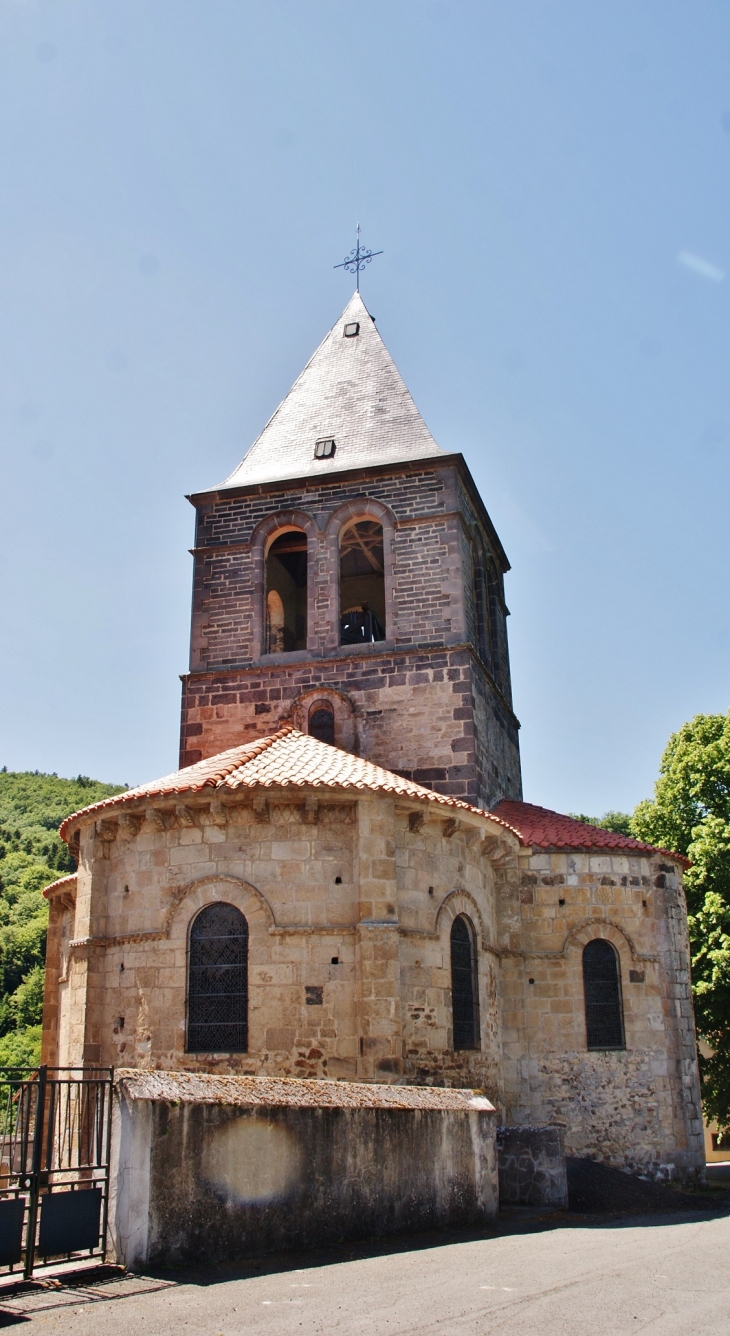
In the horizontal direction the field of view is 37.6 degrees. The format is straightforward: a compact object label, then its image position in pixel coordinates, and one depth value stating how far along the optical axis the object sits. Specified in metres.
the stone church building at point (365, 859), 12.54
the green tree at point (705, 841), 20.25
